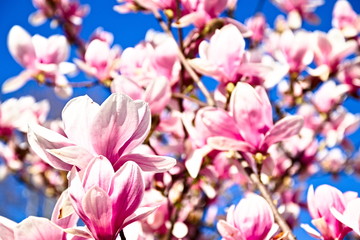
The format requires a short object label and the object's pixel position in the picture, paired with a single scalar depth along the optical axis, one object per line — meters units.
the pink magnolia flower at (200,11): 1.52
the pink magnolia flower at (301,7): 2.53
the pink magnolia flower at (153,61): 1.55
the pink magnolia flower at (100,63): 1.69
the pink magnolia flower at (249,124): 1.33
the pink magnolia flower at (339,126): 2.09
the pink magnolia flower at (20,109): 2.02
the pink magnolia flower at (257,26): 2.98
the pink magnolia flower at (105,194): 1.13
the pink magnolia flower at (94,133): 1.15
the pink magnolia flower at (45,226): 1.14
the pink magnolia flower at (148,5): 1.56
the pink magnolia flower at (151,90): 1.42
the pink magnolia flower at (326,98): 2.21
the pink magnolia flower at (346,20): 2.06
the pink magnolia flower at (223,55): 1.41
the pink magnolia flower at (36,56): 1.68
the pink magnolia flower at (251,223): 1.23
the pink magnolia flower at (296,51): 1.65
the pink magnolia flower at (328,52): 1.64
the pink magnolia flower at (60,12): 2.69
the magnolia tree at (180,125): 1.15
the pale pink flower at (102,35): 2.46
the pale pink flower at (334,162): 3.21
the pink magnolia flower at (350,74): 1.73
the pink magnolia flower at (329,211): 1.25
